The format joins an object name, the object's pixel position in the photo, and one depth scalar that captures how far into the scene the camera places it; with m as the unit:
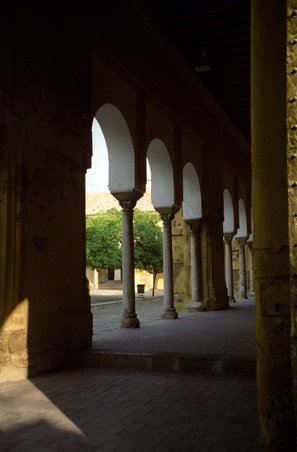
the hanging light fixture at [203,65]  11.11
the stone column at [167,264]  11.89
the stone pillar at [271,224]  2.13
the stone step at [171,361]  5.70
